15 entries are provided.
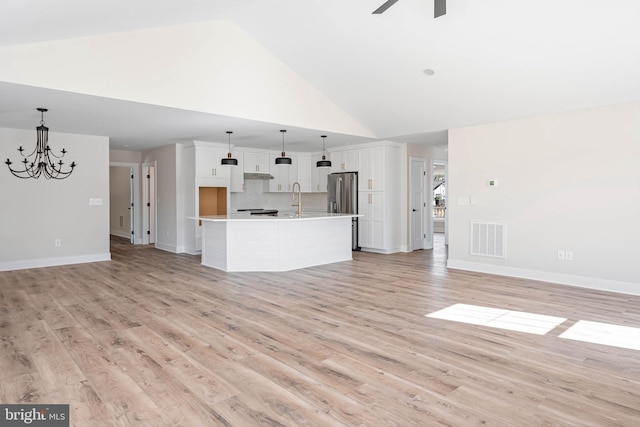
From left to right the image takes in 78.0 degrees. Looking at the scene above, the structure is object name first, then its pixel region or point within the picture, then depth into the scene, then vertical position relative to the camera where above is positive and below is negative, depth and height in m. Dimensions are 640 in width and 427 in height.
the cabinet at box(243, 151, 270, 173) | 9.35 +1.03
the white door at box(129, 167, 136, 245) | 10.06 -0.13
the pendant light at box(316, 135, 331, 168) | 7.25 +0.74
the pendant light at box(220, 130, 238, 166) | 6.79 +0.75
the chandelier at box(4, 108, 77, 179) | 6.72 +0.70
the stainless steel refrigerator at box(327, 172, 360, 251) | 8.93 +0.21
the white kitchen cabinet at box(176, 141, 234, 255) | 8.36 +0.57
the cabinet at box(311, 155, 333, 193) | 10.16 +0.70
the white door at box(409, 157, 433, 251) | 8.88 -0.05
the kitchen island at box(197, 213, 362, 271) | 6.38 -0.62
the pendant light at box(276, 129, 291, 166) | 6.50 +0.73
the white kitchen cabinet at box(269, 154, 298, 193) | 9.86 +0.73
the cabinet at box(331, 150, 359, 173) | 8.93 +1.01
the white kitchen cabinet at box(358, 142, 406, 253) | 8.38 +0.16
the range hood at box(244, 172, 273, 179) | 9.44 +0.71
